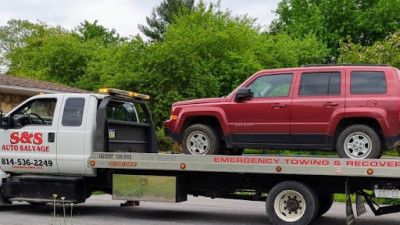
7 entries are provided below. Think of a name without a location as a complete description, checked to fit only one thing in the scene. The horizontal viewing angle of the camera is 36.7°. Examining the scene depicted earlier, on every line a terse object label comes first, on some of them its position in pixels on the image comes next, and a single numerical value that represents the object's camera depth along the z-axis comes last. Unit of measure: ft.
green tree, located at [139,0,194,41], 195.00
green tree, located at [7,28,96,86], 142.00
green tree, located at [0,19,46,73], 210.59
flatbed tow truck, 29.30
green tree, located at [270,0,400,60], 146.10
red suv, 28.94
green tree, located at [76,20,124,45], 199.52
